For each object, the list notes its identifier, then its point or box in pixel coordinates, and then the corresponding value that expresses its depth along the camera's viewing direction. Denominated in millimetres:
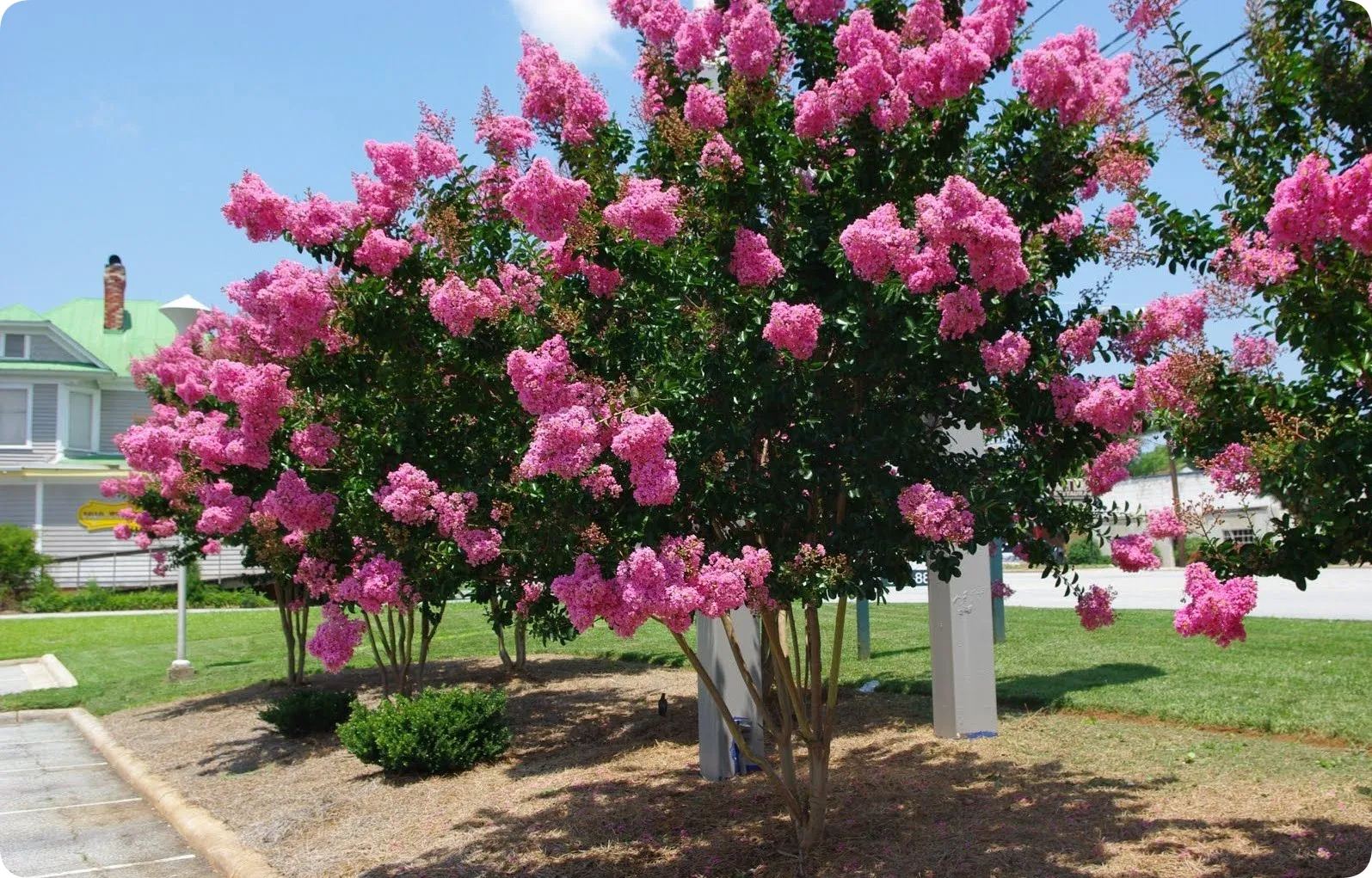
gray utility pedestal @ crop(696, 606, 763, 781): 7094
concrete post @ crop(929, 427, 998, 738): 7480
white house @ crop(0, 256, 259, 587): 30547
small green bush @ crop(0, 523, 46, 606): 27312
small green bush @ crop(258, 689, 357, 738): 9789
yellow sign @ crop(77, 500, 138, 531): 31141
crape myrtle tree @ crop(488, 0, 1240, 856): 4113
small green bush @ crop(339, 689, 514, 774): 7703
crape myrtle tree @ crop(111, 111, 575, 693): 5031
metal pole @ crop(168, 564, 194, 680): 14156
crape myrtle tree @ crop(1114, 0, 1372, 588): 3521
